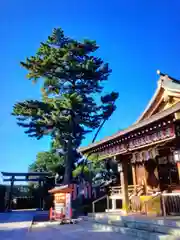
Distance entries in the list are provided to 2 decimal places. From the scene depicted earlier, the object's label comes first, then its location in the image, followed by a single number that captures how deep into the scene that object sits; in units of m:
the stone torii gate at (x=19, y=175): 20.89
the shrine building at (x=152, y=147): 7.19
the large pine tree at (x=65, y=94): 18.34
